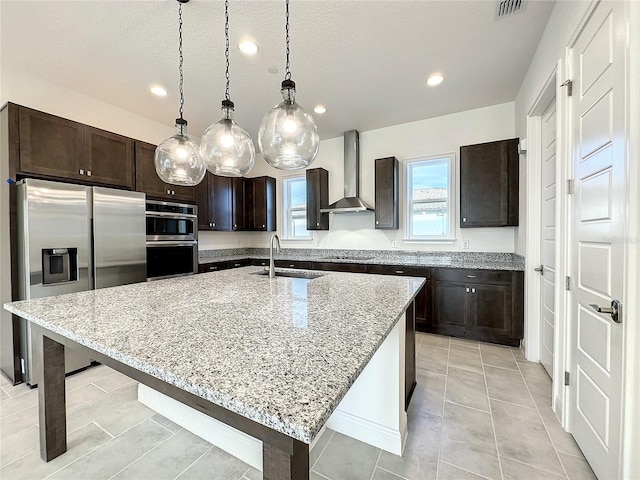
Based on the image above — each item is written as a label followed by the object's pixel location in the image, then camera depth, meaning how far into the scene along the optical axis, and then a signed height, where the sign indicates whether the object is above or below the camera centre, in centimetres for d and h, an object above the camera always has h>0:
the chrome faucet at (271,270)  219 -27
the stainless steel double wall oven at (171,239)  321 -3
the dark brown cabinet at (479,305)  294 -80
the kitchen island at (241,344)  61 -35
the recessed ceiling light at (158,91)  301 +167
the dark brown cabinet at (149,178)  323 +73
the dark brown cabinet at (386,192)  392 +64
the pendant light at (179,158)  200 +60
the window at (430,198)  385 +55
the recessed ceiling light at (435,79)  282 +167
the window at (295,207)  507 +55
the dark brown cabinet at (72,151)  236 +85
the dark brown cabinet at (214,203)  421 +56
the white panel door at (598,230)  119 +2
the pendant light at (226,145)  177 +61
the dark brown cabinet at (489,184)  309 +60
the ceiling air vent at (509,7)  192 +166
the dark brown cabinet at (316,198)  448 +64
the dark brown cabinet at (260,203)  500 +63
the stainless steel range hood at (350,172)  424 +102
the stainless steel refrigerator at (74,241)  229 -3
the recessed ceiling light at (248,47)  232 +167
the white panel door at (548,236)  227 -1
